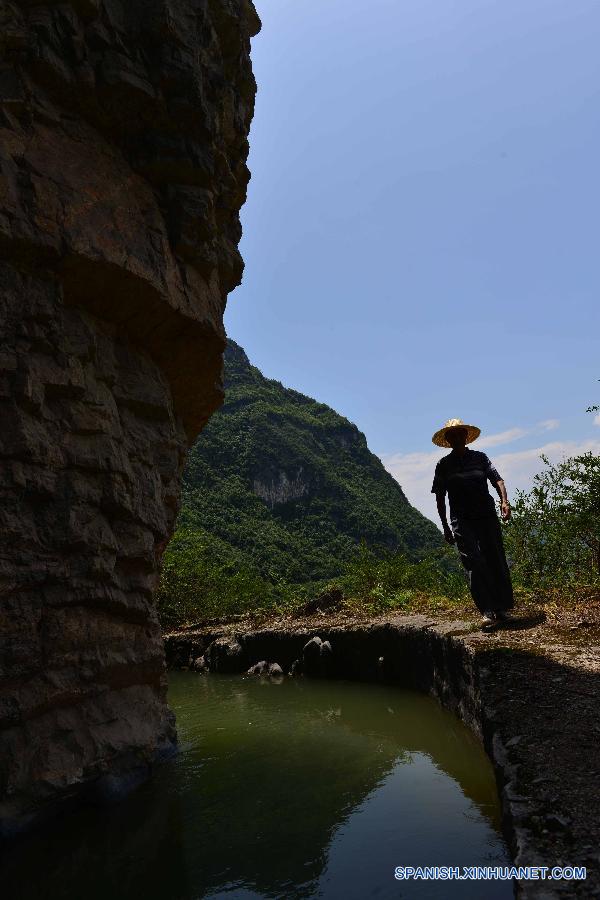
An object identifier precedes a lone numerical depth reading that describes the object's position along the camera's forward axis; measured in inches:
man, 222.8
